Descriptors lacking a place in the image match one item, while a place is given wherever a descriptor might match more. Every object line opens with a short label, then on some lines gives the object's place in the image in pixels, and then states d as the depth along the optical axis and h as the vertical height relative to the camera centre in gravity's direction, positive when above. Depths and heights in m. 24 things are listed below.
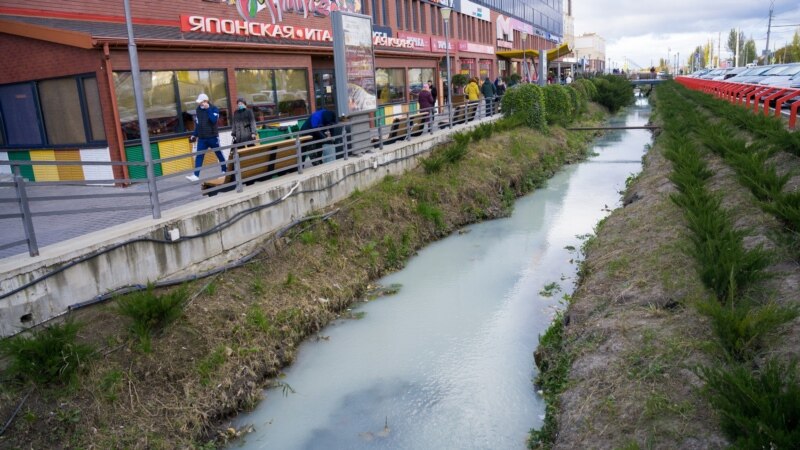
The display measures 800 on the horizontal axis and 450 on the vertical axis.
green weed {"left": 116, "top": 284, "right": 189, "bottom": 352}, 6.77 -2.19
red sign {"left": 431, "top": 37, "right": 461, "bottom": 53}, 33.28 +2.13
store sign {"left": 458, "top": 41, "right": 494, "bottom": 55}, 37.72 +2.26
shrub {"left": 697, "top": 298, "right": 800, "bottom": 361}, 5.12 -2.07
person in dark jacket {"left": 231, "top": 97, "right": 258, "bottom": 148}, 12.26 -0.50
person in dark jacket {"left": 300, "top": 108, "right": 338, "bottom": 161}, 12.70 -0.58
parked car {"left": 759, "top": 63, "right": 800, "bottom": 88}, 24.06 -0.53
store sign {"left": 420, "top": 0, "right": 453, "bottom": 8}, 34.37 +4.52
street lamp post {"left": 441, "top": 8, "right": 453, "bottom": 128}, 18.78 -0.16
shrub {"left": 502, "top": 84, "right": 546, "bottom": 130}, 24.23 -0.93
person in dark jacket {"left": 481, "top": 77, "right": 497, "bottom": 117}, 24.30 -0.40
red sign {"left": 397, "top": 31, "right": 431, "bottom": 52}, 29.48 +2.25
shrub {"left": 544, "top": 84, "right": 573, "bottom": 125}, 26.94 -1.06
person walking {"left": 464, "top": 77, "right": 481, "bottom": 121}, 23.23 -0.35
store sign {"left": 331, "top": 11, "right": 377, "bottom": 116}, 12.84 +0.57
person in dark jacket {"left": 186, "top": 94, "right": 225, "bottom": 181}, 11.82 -0.40
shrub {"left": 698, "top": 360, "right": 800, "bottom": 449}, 3.65 -2.06
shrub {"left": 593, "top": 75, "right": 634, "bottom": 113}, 47.16 -1.39
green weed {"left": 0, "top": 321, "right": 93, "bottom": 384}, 5.80 -2.23
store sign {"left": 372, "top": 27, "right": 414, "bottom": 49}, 25.55 +2.03
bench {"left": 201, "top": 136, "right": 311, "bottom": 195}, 9.99 -1.06
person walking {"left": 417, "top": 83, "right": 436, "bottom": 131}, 20.22 -0.38
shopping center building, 12.68 +0.73
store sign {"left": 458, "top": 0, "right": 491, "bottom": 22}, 39.43 +4.71
